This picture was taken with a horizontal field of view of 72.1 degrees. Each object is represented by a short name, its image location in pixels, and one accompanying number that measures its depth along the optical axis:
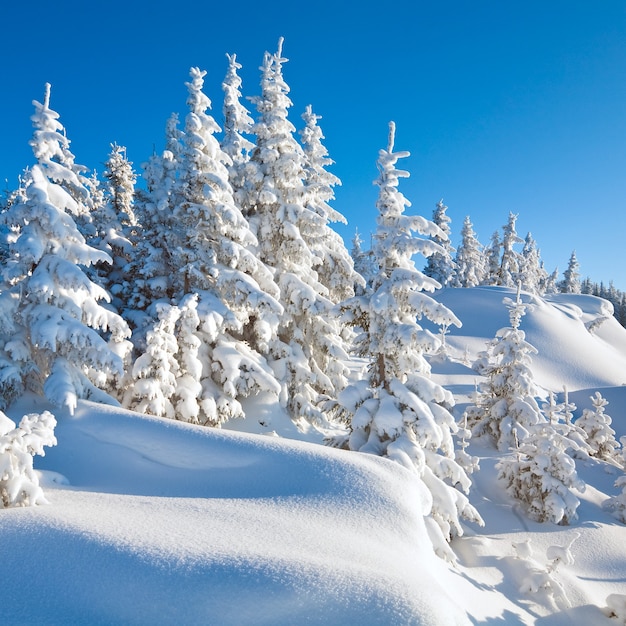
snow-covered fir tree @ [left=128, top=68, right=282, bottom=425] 15.48
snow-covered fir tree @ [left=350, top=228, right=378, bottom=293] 62.38
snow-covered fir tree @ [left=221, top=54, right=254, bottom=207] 19.48
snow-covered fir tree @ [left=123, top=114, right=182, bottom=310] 18.05
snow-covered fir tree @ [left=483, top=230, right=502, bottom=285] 72.00
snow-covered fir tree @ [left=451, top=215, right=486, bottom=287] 69.62
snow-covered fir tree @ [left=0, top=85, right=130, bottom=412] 10.88
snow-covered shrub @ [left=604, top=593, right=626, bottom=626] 9.48
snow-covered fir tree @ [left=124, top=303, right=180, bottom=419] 13.27
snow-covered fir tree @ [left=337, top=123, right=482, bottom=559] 10.85
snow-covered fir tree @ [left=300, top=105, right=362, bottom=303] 20.75
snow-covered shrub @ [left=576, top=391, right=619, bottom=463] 24.70
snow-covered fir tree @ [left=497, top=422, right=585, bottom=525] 14.96
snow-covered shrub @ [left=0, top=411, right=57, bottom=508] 5.75
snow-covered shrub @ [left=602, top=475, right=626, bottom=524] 16.49
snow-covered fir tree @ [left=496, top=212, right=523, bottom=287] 67.44
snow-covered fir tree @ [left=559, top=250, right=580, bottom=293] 90.81
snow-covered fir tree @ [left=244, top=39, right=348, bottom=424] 17.75
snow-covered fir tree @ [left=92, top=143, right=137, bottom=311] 19.77
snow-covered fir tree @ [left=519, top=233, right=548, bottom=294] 74.31
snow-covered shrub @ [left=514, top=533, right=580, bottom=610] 9.90
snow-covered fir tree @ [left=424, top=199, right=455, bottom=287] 67.50
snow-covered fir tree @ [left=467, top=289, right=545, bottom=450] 19.41
